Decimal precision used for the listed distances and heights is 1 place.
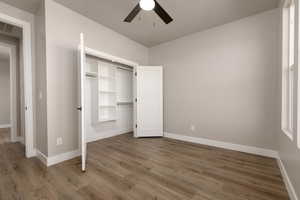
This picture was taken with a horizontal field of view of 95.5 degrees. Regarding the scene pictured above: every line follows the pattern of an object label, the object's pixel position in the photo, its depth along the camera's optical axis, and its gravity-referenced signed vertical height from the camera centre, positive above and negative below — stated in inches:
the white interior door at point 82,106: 77.7 -4.5
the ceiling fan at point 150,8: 65.9 +45.8
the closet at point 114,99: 136.6 -0.5
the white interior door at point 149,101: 149.8 -2.7
